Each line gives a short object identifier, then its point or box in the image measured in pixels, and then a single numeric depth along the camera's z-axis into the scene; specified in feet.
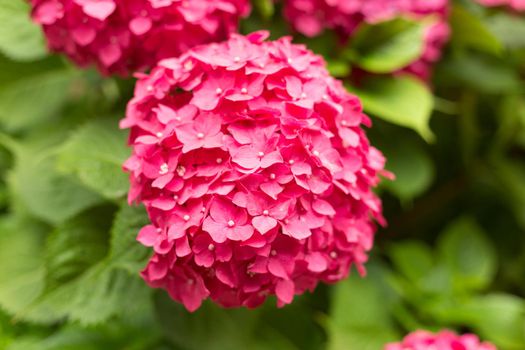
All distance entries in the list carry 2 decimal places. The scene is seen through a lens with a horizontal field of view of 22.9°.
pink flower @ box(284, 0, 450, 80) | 2.70
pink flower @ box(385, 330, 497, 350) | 2.38
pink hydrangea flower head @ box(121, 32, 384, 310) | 2.14
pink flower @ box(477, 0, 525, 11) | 3.22
